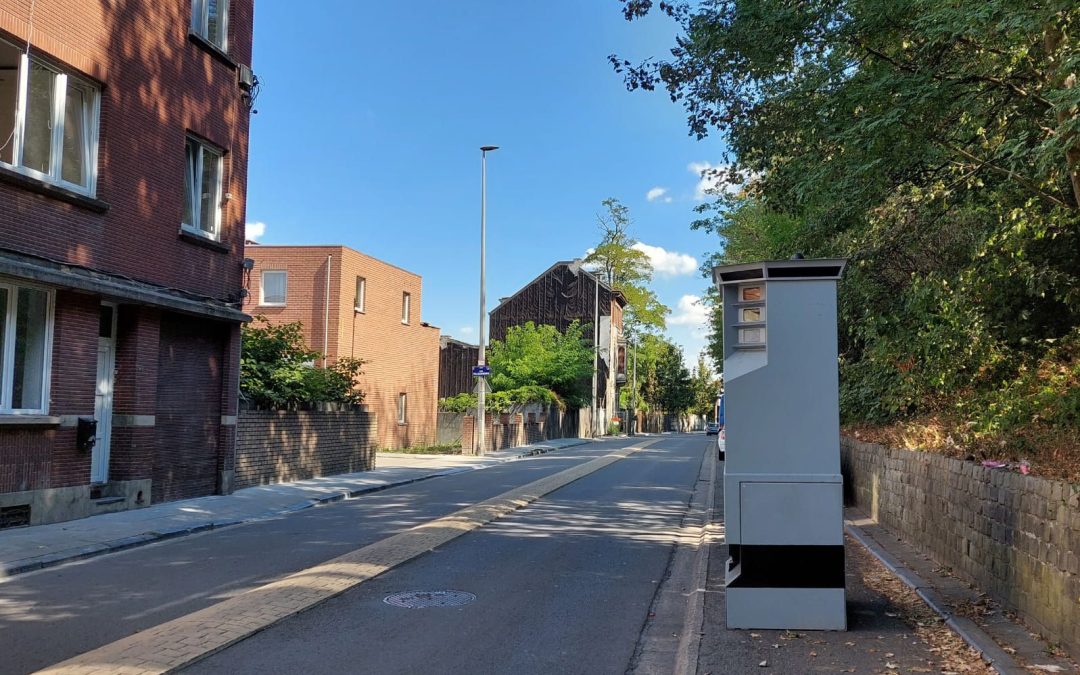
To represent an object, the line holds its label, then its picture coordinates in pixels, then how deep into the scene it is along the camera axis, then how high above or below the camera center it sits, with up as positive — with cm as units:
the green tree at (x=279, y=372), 1808 +73
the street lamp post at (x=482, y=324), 3059 +315
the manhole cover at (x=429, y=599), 714 -170
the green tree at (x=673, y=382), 8625 +294
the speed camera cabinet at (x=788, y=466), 627 -42
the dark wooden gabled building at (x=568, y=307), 6325 +786
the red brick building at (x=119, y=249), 1107 +236
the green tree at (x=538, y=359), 4759 +284
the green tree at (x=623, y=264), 6631 +1169
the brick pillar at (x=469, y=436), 3102 -109
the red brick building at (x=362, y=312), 3088 +362
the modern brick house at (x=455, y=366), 5169 +257
